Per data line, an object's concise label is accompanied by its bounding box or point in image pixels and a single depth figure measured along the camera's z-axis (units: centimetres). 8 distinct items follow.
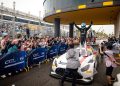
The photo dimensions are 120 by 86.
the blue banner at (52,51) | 603
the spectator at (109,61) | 298
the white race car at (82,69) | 321
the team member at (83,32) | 529
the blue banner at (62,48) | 728
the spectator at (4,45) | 421
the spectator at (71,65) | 271
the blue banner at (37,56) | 461
